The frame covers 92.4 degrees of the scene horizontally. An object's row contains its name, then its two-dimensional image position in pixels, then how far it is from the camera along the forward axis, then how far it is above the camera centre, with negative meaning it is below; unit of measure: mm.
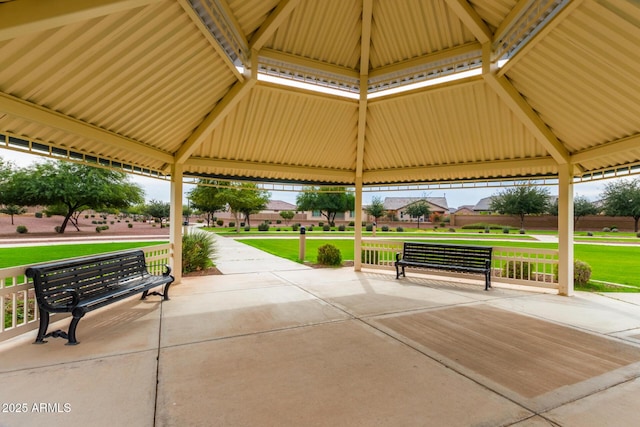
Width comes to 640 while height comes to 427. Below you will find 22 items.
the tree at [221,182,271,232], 28906 +1409
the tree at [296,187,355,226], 42625 +1604
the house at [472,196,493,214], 64250 +1978
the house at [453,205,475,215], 66262 +1127
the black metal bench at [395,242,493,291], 7863 -1191
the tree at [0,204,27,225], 29369 +289
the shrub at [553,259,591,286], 8031 -1520
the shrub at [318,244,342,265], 10984 -1490
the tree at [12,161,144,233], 22359 +1952
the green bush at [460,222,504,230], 38656 -1429
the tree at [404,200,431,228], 49759 +792
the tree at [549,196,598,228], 40488 +971
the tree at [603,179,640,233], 35156 +1962
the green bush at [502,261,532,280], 7968 -1556
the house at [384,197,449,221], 60606 +2203
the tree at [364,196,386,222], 47700 +1026
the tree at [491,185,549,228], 38875 +1810
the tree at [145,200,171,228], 50219 +928
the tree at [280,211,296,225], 47188 +27
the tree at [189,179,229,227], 28500 +1658
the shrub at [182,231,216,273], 9453 -1215
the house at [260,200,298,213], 66688 +1895
